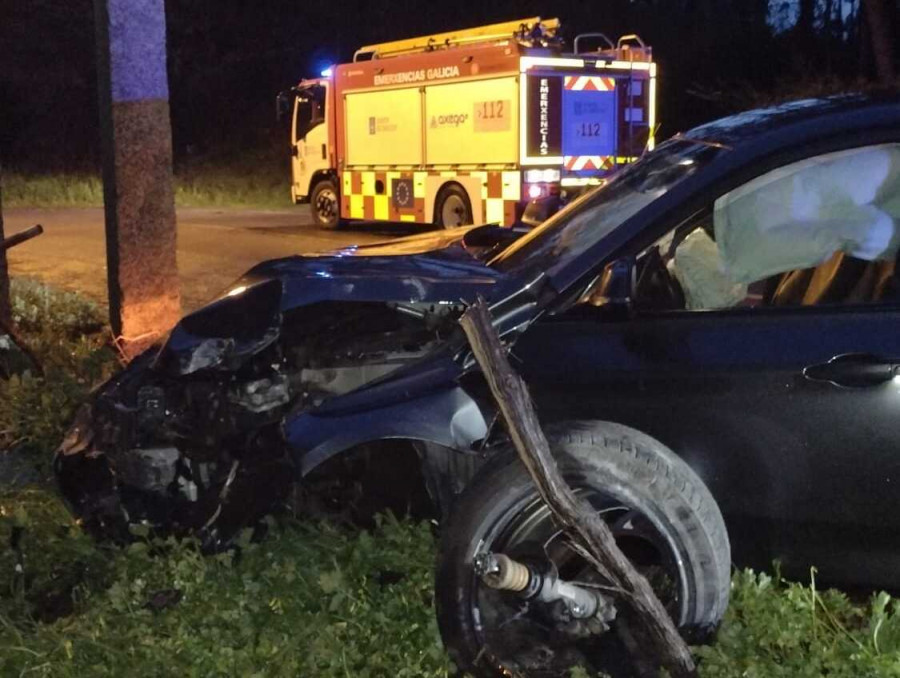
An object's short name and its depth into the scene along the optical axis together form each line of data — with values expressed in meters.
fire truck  14.87
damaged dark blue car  3.02
